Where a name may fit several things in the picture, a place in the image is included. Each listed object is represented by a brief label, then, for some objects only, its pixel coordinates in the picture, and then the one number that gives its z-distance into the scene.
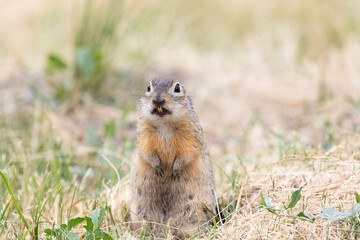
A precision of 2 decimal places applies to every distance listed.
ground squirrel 7.20
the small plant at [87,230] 6.27
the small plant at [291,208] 6.18
